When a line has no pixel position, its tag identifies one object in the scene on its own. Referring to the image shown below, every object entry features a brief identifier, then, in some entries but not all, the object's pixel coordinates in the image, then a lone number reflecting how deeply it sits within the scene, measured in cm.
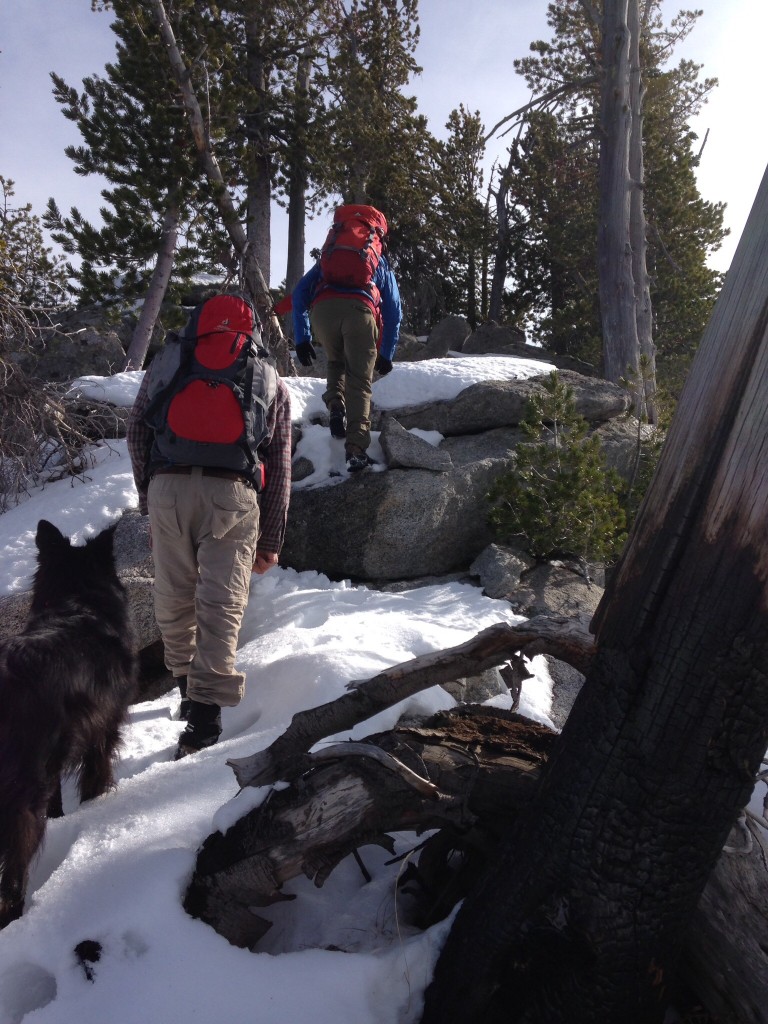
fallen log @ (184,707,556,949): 199
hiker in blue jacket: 546
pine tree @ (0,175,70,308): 700
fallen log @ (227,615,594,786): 218
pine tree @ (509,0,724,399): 1497
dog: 222
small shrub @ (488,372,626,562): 547
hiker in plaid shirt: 310
